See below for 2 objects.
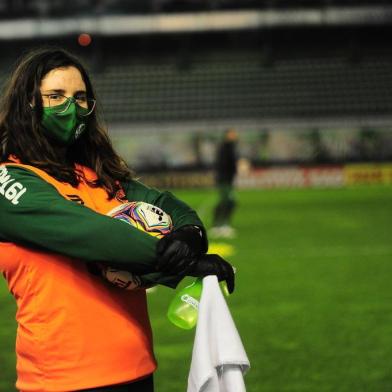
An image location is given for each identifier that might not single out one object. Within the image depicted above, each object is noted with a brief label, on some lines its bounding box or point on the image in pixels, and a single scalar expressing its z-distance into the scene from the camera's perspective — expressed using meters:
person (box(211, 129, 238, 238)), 17.52
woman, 2.13
